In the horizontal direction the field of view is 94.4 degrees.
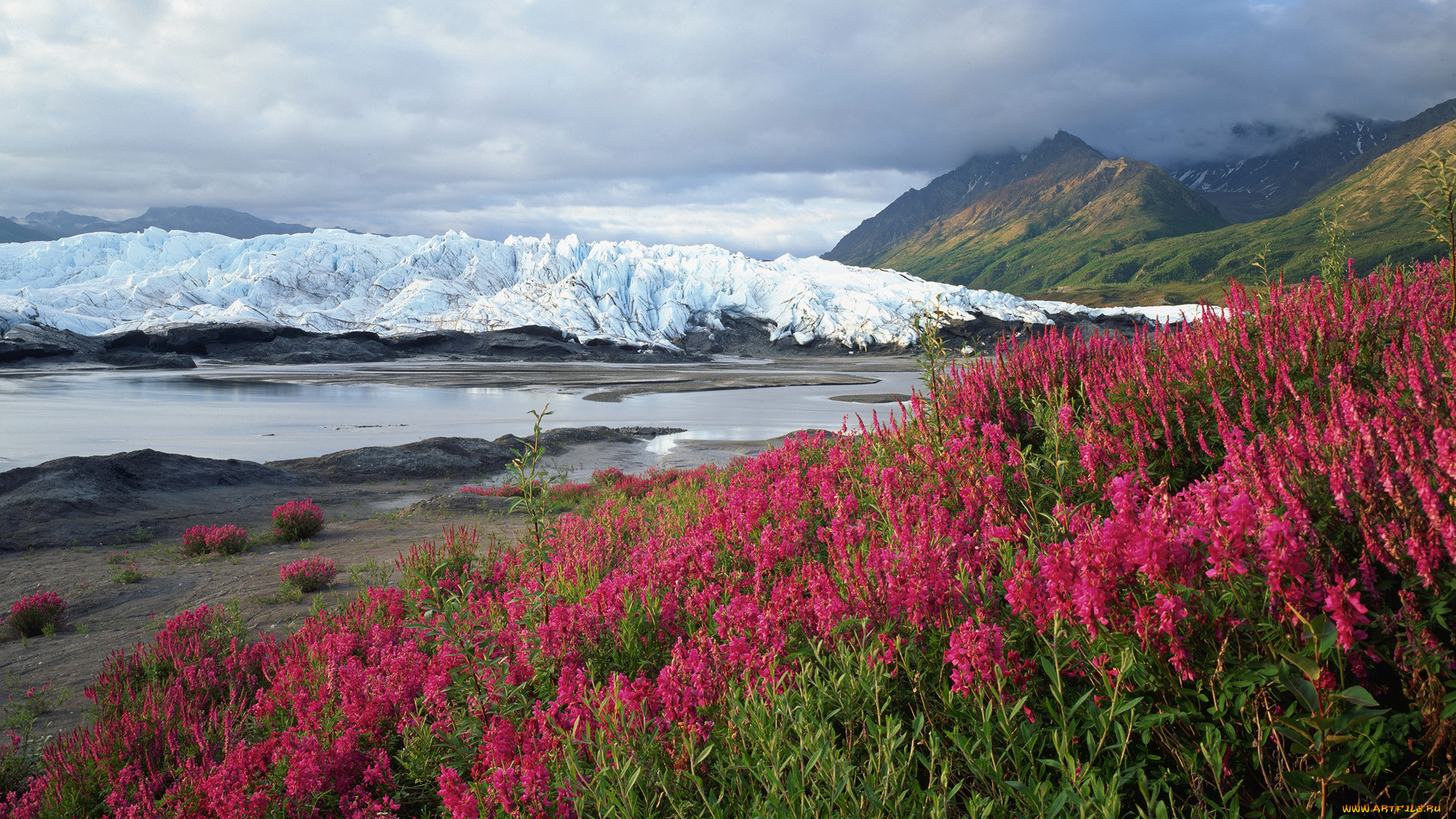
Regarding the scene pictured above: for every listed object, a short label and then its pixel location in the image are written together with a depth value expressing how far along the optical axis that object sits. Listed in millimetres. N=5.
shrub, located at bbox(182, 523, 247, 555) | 9883
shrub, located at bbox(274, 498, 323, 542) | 10586
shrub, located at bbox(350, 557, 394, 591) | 7246
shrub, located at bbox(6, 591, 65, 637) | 6453
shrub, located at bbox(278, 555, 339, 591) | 7496
